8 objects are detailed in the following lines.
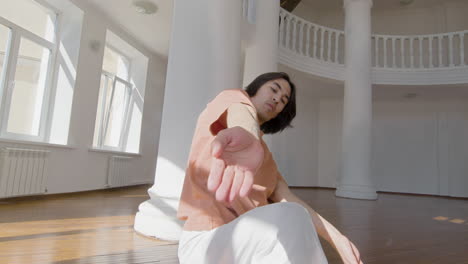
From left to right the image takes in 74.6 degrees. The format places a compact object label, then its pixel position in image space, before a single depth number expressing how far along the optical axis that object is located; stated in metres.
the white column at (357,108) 6.56
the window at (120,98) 6.38
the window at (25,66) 4.28
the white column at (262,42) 3.68
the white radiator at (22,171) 4.05
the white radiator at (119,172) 6.11
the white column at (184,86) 2.28
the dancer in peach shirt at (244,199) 0.53
